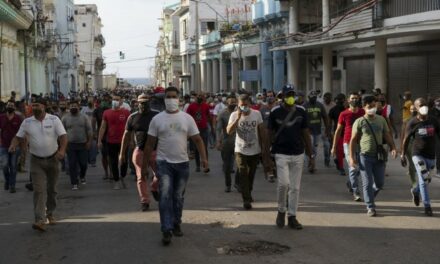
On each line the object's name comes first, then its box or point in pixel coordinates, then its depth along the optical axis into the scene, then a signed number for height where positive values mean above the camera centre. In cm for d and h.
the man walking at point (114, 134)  1188 -74
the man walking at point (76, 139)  1229 -85
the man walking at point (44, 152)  842 -77
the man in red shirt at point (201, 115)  1497 -53
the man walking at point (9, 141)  1219 -87
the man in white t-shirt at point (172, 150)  753 -68
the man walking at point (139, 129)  973 -54
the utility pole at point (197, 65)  4147 +181
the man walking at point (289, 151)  811 -78
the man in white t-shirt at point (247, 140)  955 -74
